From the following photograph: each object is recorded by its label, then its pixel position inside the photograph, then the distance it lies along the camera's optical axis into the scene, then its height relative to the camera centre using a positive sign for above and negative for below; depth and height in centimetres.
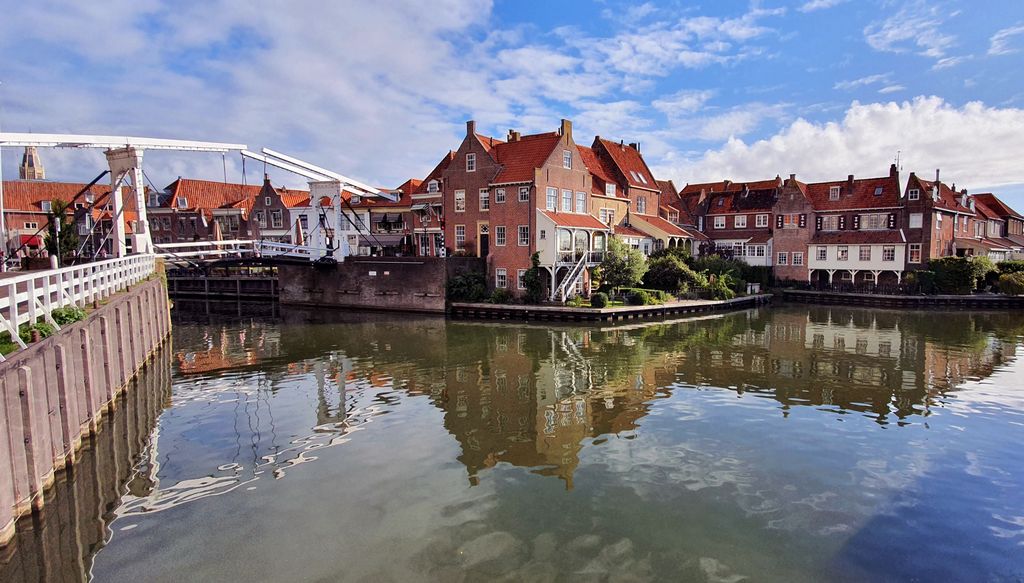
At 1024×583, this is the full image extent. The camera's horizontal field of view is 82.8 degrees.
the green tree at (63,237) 3978 +221
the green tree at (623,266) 4112 -111
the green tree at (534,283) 4083 -212
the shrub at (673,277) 4597 -223
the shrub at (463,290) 4266 -256
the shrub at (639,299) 4072 -344
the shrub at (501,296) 4149 -303
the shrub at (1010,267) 4869 -239
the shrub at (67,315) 1445 -123
